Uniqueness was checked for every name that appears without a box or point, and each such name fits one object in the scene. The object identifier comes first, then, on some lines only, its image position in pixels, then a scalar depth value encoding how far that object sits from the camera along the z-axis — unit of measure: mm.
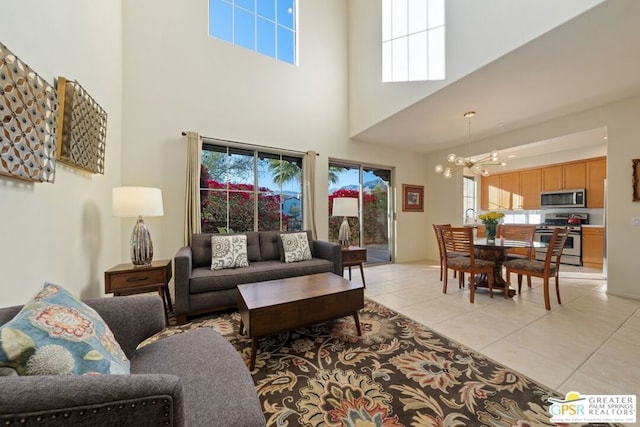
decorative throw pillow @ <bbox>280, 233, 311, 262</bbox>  3359
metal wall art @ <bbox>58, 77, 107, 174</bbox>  1820
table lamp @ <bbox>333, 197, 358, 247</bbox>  3820
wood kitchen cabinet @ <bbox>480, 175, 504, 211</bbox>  6504
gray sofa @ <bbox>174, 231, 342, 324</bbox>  2438
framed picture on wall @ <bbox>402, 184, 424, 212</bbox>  5641
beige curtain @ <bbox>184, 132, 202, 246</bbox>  3330
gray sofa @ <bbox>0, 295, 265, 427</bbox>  567
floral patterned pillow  701
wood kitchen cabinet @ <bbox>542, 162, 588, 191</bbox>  5277
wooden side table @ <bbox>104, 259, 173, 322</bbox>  2266
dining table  3051
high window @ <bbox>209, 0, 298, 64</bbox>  3797
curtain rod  3539
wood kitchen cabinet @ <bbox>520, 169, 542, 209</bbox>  5883
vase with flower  3371
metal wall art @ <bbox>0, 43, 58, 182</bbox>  1280
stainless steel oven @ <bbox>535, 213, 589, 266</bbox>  5160
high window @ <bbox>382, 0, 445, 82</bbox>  3111
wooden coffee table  1731
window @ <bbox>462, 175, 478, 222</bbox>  6371
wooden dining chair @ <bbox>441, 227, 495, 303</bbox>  2973
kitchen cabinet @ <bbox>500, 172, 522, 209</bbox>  6199
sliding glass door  4836
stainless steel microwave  5191
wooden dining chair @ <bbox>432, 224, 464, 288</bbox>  3403
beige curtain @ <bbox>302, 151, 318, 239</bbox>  4246
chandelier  3535
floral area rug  1320
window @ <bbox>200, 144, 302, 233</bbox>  3686
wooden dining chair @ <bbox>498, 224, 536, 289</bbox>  3434
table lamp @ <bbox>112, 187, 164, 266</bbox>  2373
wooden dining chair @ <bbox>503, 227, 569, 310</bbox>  2721
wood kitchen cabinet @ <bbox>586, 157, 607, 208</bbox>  4986
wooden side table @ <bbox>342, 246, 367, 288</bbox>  3660
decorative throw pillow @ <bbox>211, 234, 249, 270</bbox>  2902
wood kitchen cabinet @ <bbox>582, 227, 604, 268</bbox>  4898
